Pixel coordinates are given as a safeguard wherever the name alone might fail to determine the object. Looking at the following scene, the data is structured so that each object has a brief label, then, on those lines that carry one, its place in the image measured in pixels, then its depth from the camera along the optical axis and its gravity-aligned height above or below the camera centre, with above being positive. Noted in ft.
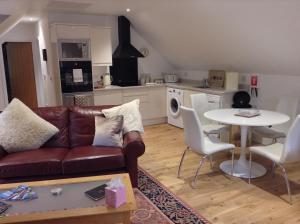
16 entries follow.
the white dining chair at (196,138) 9.06 -2.52
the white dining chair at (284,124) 10.81 -2.28
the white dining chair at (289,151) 7.97 -2.70
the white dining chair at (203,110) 11.80 -2.00
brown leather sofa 8.27 -2.86
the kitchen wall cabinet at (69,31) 14.42 +2.18
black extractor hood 17.38 +1.80
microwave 14.60 +1.15
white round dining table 9.15 -1.91
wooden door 22.29 -0.06
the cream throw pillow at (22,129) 9.14 -2.06
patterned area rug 7.38 -4.22
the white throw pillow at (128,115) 10.05 -1.76
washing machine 16.75 -2.46
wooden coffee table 5.36 -2.96
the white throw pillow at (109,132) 9.36 -2.24
